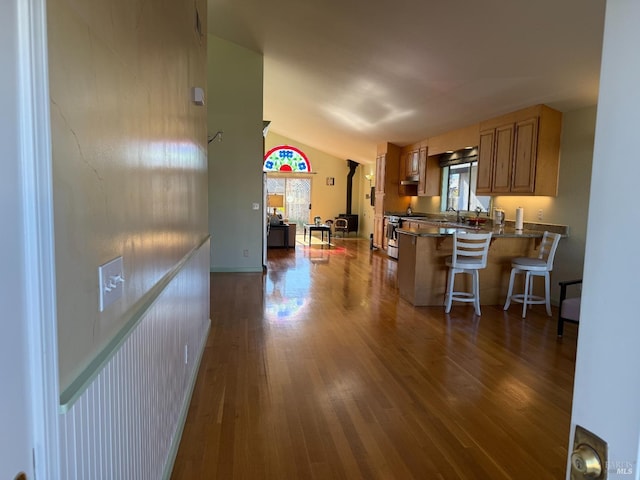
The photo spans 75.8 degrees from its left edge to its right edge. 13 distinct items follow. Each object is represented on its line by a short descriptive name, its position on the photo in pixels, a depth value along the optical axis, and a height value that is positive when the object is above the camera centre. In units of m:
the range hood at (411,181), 8.80 +0.57
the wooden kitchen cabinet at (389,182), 9.51 +0.55
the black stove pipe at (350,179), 13.68 +0.85
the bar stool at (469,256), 4.61 -0.57
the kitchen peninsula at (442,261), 4.97 -0.66
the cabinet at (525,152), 5.00 +0.74
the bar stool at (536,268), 4.67 -0.67
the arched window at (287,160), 13.60 +1.41
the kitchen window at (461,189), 7.01 +0.35
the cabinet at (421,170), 8.30 +0.77
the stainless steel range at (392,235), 8.71 -0.64
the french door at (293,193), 13.74 +0.33
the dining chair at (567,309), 3.81 -0.92
